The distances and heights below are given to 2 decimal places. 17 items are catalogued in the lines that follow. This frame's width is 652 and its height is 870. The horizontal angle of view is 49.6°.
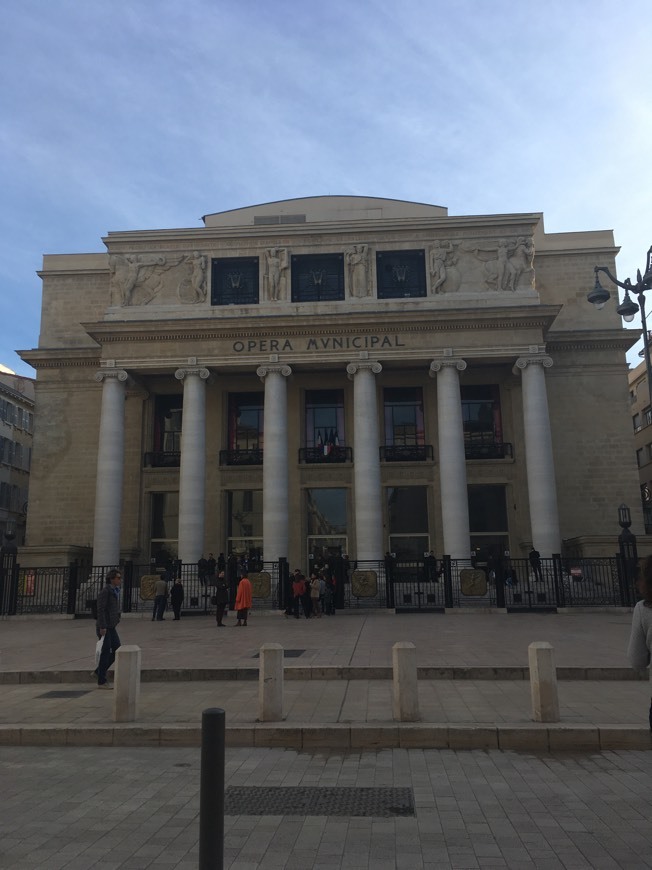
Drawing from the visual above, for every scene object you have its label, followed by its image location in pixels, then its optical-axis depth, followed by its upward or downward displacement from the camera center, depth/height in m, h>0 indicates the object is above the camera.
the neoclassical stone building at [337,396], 32.91 +8.97
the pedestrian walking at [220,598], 19.98 -0.64
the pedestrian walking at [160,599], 22.23 -0.72
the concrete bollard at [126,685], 8.76 -1.34
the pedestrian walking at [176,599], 22.59 -0.74
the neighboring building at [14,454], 47.12 +8.38
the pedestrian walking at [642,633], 5.40 -0.48
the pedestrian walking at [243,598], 19.69 -0.64
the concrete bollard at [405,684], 8.44 -1.31
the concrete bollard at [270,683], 8.59 -1.32
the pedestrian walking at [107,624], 11.34 -0.75
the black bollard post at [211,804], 3.62 -1.16
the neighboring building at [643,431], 47.34 +9.32
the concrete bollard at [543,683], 8.28 -1.30
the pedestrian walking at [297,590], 21.95 -0.49
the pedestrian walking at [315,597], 22.61 -0.73
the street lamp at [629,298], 17.04 +6.78
